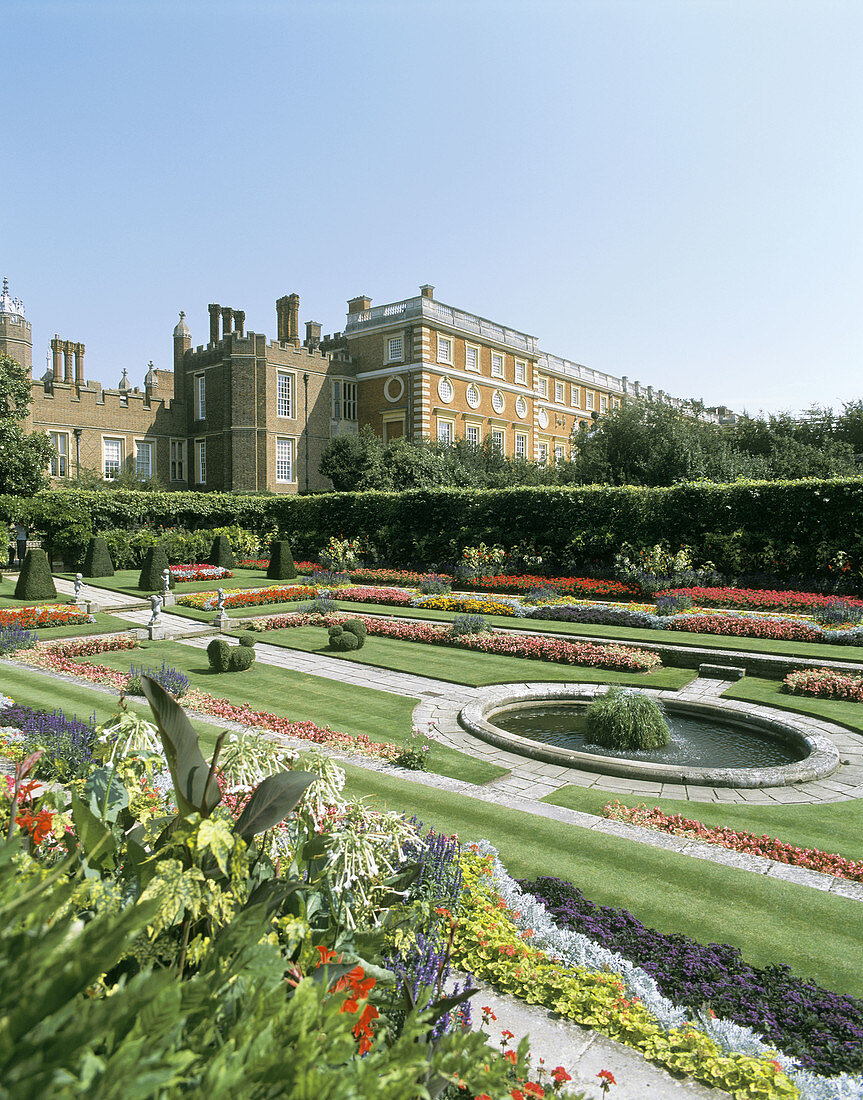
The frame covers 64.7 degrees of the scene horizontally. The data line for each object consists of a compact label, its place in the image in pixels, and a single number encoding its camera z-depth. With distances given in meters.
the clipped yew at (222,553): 25.81
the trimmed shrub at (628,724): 7.99
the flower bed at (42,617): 14.22
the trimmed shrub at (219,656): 11.22
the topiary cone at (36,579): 17.62
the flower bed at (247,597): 18.09
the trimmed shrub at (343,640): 13.09
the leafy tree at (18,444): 27.39
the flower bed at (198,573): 22.84
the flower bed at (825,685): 9.55
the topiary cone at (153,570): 20.14
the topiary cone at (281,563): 23.33
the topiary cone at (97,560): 22.84
